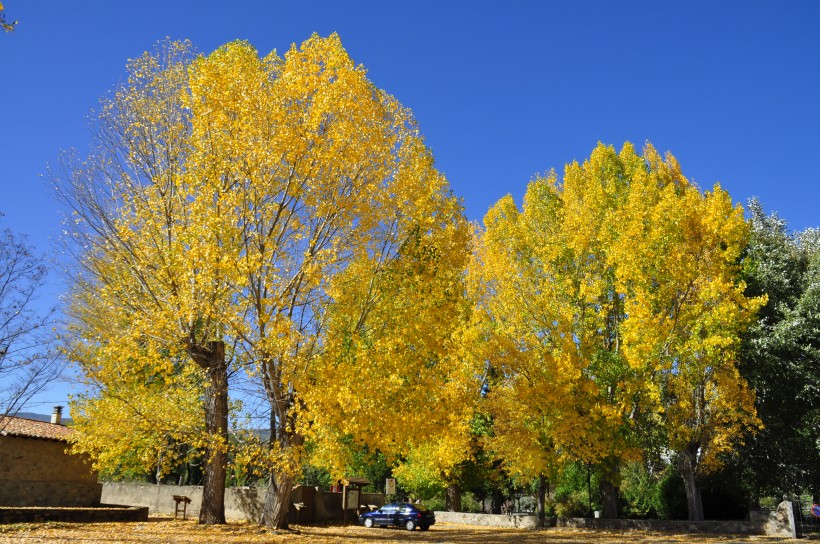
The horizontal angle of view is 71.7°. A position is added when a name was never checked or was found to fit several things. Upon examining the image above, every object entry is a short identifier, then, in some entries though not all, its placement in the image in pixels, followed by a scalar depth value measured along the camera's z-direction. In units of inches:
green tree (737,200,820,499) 831.7
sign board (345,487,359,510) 990.4
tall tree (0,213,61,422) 551.5
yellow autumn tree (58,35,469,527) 521.3
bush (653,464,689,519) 947.3
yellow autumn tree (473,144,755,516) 720.3
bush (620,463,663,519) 1015.6
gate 707.4
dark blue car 944.3
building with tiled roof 769.6
